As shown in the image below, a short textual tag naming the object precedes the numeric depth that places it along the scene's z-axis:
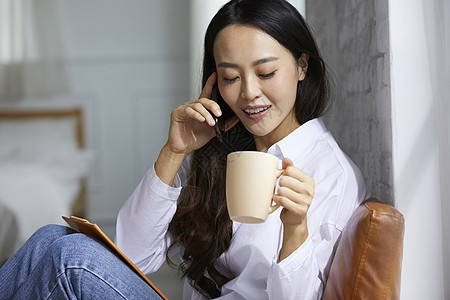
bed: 3.13
